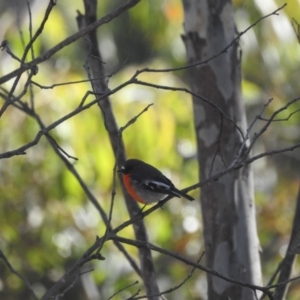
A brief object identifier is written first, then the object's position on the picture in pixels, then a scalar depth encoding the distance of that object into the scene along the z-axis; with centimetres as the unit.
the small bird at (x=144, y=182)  894
